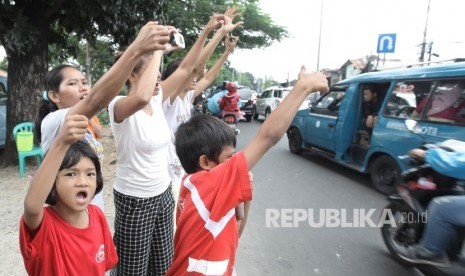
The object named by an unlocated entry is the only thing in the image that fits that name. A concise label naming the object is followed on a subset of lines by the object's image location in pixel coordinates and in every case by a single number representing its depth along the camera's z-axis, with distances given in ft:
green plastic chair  19.19
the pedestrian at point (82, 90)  4.32
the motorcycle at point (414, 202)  9.87
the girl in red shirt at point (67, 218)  3.90
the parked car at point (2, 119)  24.95
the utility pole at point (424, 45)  53.34
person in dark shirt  19.57
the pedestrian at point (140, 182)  6.11
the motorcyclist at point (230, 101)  33.53
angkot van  14.51
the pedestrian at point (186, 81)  7.71
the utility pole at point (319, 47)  62.85
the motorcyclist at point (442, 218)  8.67
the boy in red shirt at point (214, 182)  4.16
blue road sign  27.68
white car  50.34
